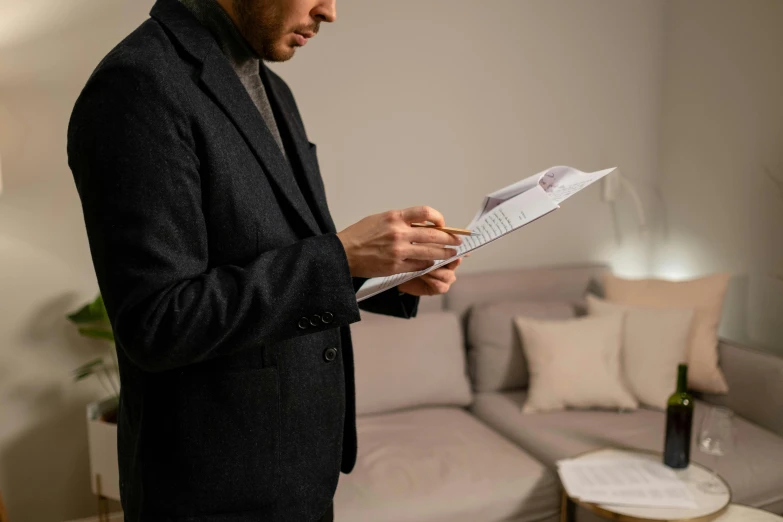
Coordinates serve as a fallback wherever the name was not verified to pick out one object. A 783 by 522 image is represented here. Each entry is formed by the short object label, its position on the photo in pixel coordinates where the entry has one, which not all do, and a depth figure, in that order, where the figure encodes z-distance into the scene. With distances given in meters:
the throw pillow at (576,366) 2.33
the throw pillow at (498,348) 2.54
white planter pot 2.04
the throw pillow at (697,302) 2.40
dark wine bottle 1.77
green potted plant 2.04
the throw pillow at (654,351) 2.36
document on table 1.68
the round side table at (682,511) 1.61
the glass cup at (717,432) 1.85
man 0.77
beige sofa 1.89
